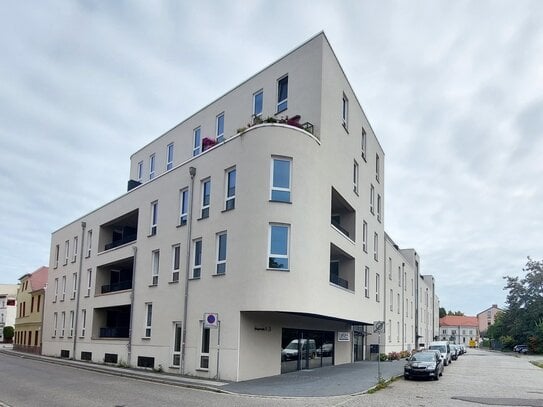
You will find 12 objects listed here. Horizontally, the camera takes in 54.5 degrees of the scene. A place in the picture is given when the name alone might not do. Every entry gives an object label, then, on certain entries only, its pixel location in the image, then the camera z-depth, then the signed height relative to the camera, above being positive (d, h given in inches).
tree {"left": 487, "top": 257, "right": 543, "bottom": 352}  2933.1 -39.6
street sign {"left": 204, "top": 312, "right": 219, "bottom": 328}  782.5 -45.6
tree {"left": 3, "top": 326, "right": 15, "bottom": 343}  3058.6 -296.7
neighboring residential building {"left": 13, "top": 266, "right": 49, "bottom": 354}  1872.5 -106.4
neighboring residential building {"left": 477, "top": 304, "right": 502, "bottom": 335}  6530.5 -233.1
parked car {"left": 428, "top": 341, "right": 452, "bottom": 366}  1411.9 -139.2
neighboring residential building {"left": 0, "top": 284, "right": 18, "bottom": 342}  3441.7 -181.3
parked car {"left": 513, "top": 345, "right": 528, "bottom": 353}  2797.2 -263.2
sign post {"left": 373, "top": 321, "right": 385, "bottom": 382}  850.0 -51.8
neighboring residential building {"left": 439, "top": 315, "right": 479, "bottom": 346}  6220.5 -364.1
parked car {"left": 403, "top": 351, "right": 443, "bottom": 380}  923.4 -123.0
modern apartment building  829.2 +91.2
